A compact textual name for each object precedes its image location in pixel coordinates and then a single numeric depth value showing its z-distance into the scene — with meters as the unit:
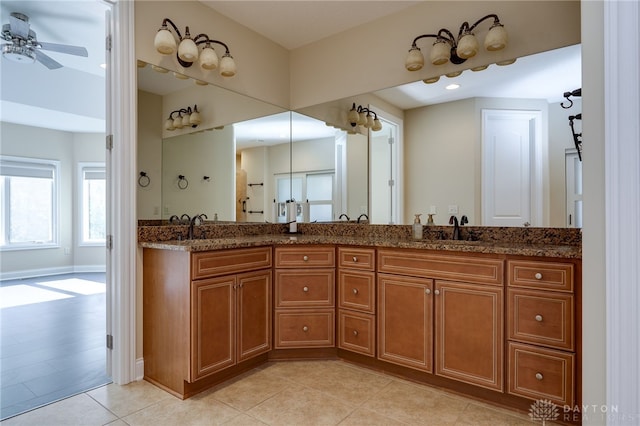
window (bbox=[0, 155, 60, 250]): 5.88
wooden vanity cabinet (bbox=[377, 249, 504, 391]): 1.97
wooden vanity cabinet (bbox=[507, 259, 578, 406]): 1.75
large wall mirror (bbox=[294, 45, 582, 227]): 2.19
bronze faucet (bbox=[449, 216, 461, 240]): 2.52
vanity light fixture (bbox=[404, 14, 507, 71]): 2.24
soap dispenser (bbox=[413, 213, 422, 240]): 2.64
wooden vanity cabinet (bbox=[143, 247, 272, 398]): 2.05
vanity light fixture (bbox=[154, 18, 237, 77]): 2.31
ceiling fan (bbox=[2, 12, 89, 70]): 2.94
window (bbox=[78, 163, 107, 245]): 6.57
